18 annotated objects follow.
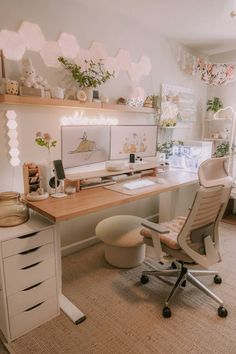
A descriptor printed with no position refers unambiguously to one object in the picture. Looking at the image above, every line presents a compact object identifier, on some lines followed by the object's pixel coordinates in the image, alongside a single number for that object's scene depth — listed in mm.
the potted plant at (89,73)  2189
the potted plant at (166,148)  3279
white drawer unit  1461
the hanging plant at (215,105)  3664
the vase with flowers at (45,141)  1930
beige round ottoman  2168
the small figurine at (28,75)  1879
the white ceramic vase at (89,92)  2262
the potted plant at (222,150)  3641
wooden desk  1593
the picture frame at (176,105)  3195
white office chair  1577
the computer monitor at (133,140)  2604
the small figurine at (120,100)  2646
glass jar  1588
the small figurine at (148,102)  2922
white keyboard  2195
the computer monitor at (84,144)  2119
